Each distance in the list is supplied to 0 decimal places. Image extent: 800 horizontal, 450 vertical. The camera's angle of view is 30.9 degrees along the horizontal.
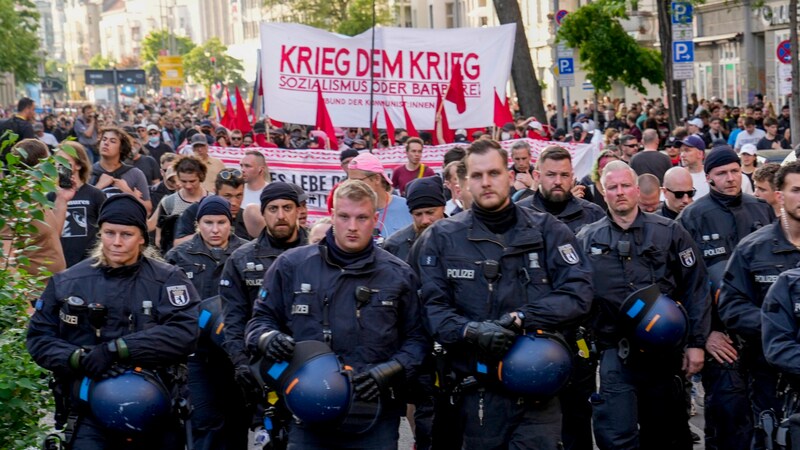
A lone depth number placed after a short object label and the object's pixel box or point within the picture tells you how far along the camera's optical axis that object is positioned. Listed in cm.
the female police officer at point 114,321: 657
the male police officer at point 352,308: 646
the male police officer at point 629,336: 798
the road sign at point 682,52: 2239
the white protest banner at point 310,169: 1570
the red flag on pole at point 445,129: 1795
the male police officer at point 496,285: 659
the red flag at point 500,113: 1845
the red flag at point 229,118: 2270
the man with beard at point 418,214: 883
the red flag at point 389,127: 1806
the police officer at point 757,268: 723
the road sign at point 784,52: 2295
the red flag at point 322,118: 1759
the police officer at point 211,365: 814
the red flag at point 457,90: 1802
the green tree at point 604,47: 2805
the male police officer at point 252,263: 730
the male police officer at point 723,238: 840
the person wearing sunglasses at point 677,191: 1009
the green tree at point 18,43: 4944
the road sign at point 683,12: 2202
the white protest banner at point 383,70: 1778
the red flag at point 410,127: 1795
